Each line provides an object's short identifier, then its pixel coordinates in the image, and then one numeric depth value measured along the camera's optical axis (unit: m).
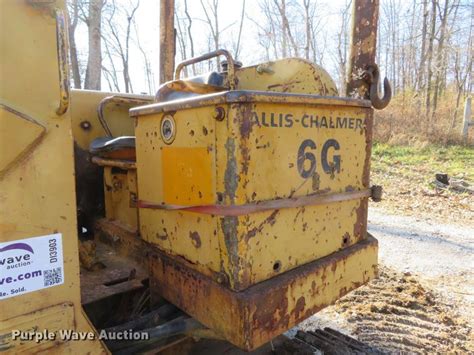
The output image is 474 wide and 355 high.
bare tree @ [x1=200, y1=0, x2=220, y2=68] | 26.41
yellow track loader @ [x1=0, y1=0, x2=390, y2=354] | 1.19
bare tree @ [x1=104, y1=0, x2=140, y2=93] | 28.68
